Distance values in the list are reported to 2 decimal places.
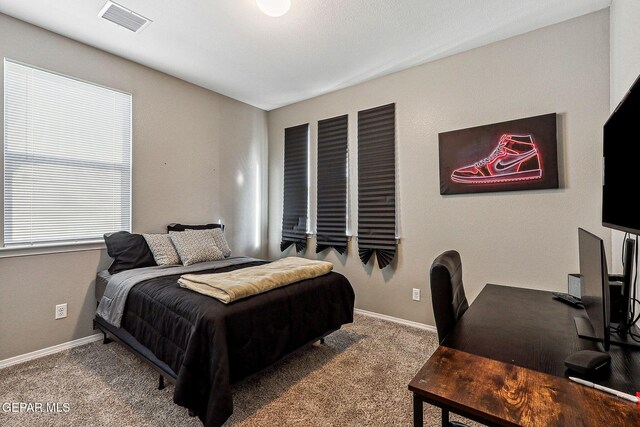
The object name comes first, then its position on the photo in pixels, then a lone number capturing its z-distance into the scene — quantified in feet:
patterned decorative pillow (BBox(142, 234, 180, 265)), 9.41
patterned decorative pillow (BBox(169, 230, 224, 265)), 9.76
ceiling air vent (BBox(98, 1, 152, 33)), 7.48
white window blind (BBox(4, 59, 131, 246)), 7.93
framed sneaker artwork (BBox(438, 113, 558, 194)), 8.02
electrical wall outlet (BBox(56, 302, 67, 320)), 8.53
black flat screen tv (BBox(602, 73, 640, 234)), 3.46
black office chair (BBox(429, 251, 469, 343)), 4.23
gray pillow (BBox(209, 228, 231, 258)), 11.13
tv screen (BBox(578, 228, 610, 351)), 3.07
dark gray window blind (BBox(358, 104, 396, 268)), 10.86
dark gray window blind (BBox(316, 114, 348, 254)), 12.12
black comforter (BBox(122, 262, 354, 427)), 5.28
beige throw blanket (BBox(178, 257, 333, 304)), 6.30
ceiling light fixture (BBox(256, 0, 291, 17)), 6.33
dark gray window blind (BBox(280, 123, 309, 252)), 13.44
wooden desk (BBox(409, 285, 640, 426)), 2.44
